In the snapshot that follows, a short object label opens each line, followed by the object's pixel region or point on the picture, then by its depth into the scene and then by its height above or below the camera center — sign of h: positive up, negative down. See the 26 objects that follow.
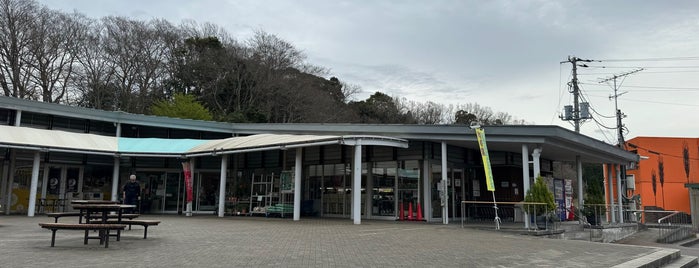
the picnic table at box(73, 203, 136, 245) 9.45 -0.38
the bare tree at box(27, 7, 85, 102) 34.50 +9.66
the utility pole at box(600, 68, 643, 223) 21.98 +1.66
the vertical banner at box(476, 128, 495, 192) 15.43 +1.28
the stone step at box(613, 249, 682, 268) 8.28 -1.14
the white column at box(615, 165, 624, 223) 21.89 +0.55
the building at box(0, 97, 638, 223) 17.55 +1.22
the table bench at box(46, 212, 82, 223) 10.72 -0.59
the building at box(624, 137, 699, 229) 35.88 +1.97
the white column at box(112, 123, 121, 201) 21.73 +0.37
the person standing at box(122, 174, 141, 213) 14.31 -0.09
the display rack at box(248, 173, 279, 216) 21.36 -0.08
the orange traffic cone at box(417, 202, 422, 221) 18.33 -0.74
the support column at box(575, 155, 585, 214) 20.23 +0.85
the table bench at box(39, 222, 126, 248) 8.14 -0.64
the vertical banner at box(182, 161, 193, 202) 20.59 +0.49
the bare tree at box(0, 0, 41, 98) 32.88 +9.56
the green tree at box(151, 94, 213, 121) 35.78 +5.85
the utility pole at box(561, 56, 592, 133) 32.22 +6.56
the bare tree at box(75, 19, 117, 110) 37.84 +8.96
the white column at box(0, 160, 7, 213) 19.92 +0.30
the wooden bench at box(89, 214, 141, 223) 11.19 -0.63
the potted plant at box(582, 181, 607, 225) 17.81 -0.26
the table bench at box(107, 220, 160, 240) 10.10 -0.68
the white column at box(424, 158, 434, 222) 18.30 +0.18
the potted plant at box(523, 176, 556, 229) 14.57 -0.17
